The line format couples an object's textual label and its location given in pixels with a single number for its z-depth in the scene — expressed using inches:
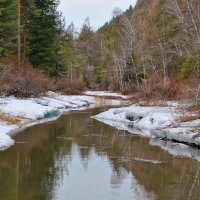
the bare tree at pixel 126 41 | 2145.4
